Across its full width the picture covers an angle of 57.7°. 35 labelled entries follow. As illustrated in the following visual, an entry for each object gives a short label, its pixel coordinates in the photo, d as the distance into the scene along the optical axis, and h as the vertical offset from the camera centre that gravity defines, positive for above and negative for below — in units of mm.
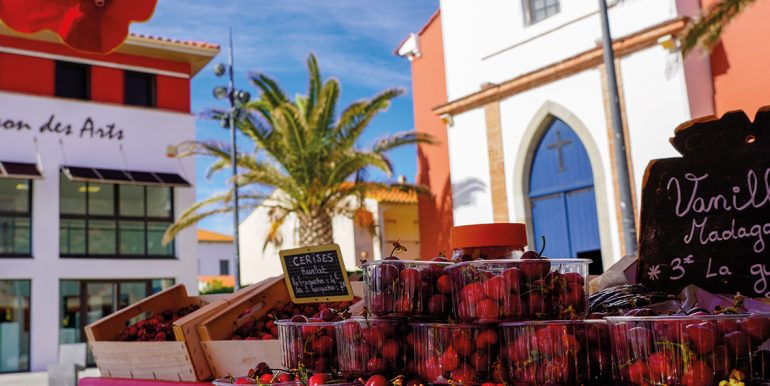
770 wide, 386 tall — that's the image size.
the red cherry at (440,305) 1896 -57
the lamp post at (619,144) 9367 +1733
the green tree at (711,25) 9695 +3430
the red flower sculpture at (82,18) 3412 +1438
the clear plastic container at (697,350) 1507 -179
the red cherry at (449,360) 1725 -188
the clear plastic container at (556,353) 1631 -181
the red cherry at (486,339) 1709 -141
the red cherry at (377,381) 1795 -238
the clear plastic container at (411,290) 1906 -14
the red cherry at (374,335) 1900 -128
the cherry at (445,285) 1905 -5
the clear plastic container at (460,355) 1695 -178
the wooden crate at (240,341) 3230 -197
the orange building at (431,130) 15617 +3465
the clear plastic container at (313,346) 2090 -163
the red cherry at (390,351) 1889 -171
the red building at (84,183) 16125 +2946
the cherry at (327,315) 2189 -76
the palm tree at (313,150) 14648 +3002
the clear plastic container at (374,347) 1889 -161
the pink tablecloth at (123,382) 3271 -402
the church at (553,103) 11602 +3131
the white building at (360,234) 24094 +2155
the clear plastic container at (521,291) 1716 -31
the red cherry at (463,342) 1729 -147
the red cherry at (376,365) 1879 -206
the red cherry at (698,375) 1493 -228
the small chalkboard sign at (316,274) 3092 +77
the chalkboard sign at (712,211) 2369 +192
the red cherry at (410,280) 1921 +15
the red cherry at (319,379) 1920 -242
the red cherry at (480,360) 1699 -191
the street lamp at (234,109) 15430 +4177
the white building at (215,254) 40562 +2524
